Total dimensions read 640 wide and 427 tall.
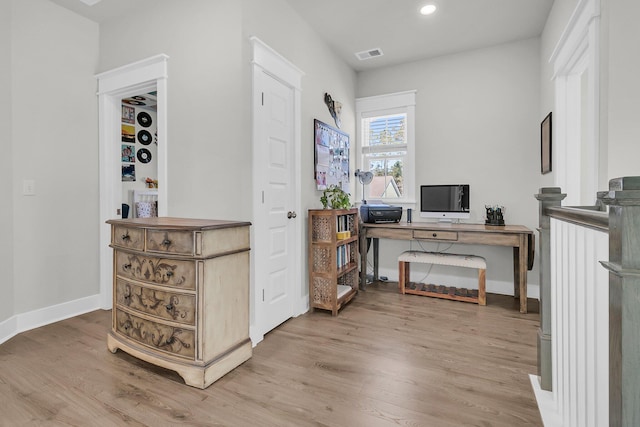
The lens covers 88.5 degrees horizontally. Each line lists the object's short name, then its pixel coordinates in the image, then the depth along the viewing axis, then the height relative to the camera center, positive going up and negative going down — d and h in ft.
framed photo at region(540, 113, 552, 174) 9.89 +2.09
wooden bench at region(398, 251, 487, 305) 10.80 -2.37
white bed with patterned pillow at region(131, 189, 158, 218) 13.93 +0.34
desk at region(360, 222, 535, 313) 10.12 -0.84
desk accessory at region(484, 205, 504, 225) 11.71 -0.19
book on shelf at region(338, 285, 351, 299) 10.33 -2.60
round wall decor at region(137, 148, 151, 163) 13.94 +2.37
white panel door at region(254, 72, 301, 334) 8.29 +0.20
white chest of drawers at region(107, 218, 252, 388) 5.99 -1.64
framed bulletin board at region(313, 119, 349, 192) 10.93 +1.99
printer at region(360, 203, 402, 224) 12.42 -0.08
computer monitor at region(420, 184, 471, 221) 12.24 +0.36
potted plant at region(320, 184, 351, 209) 10.57 +0.42
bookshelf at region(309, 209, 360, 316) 9.82 -1.46
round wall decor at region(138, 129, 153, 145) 13.92 +3.16
